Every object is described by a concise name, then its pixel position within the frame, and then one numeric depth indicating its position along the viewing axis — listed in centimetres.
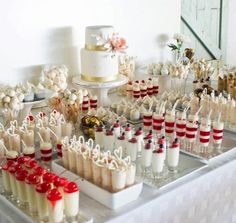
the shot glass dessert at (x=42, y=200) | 104
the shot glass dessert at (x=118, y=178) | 111
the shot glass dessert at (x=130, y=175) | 114
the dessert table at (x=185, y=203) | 112
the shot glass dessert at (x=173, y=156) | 131
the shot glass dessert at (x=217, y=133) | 150
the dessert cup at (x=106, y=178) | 114
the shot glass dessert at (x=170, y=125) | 156
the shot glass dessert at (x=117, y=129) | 145
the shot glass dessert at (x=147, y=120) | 165
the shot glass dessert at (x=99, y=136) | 145
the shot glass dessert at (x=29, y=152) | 135
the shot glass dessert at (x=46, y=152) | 137
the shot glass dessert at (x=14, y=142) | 141
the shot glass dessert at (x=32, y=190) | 108
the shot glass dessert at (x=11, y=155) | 131
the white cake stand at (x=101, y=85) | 192
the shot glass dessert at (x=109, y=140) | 141
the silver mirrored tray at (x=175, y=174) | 126
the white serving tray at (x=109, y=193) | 112
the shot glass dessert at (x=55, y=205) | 101
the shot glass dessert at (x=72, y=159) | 125
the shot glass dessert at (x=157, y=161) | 126
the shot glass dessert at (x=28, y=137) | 143
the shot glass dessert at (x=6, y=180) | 117
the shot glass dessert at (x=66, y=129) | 154
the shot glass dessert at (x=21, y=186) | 112
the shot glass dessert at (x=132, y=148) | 134
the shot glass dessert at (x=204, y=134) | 147
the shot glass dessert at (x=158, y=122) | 158
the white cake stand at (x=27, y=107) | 164
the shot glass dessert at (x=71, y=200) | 104
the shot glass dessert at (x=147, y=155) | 129
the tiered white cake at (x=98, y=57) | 190
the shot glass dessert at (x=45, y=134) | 147
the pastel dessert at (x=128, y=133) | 141
